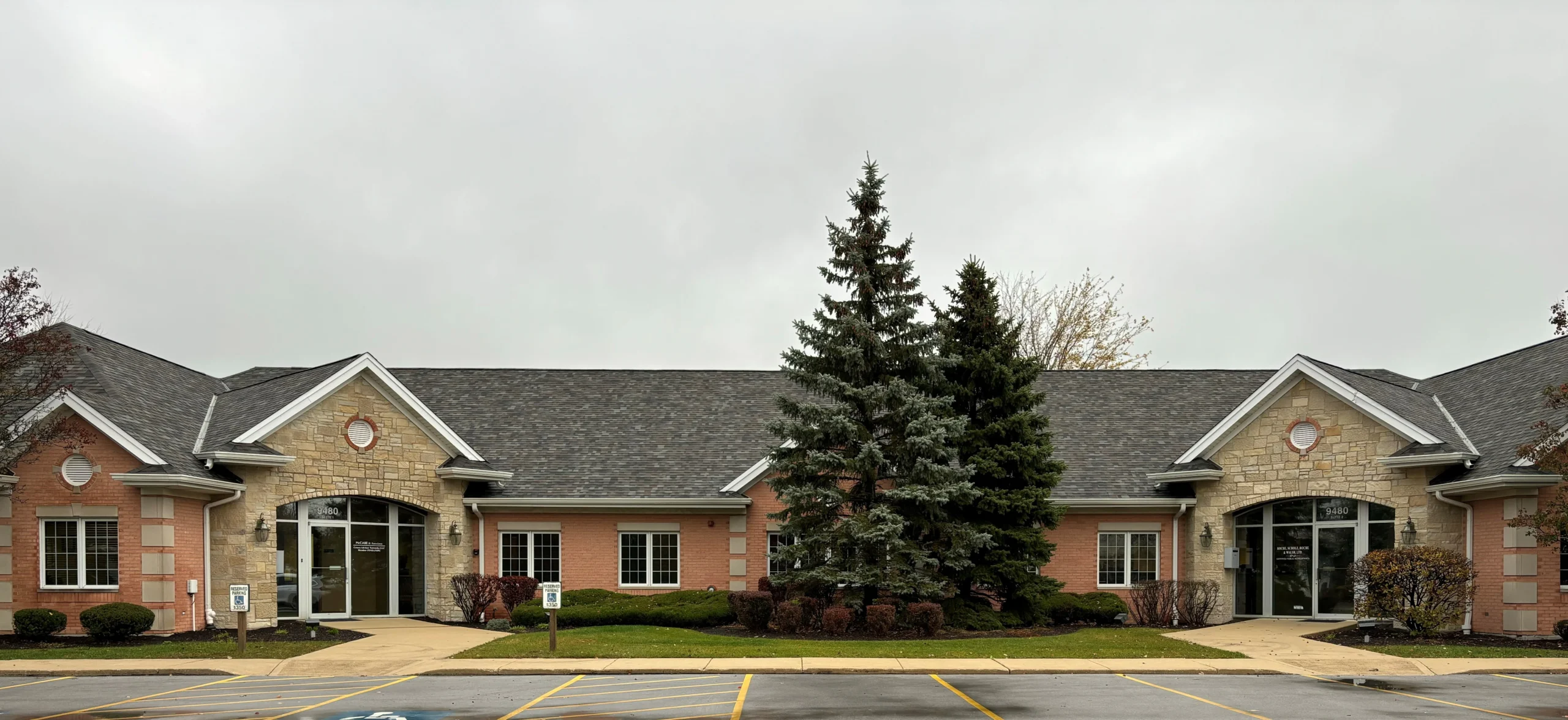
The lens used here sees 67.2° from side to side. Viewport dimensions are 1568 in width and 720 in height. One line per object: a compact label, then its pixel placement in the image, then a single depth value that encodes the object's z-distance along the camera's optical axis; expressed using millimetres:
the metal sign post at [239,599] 19406
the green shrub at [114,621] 21188
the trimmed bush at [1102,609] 25844
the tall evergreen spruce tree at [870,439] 22922
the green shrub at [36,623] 21641
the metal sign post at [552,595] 20062
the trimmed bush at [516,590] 26234
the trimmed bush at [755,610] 23219
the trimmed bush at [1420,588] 21859
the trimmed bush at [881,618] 22234
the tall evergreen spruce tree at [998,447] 24516
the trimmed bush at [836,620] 22312
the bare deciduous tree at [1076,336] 49031
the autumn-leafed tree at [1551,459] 19781
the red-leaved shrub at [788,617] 22719
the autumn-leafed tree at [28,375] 20484
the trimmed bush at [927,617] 22453
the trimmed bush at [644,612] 24797
